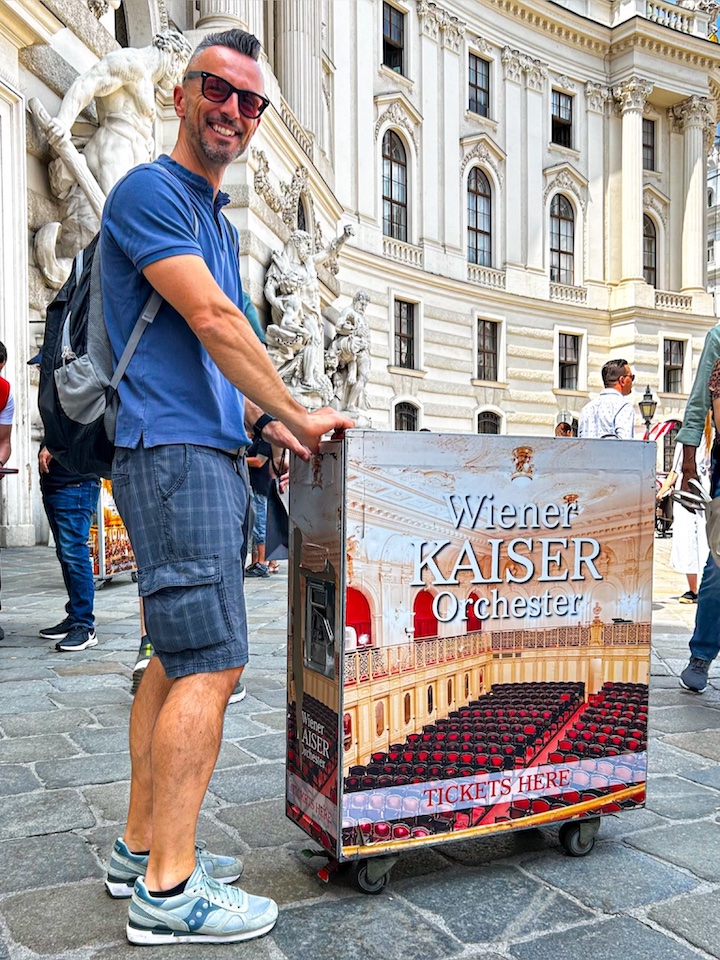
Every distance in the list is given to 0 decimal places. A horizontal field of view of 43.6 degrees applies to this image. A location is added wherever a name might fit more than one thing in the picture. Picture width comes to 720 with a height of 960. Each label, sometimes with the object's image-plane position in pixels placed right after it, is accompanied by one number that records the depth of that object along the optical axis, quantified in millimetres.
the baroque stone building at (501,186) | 24750
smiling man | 1918
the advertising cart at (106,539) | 7730
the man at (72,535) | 5438
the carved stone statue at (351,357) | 20125
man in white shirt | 7016
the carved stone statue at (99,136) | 10406
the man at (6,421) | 5410
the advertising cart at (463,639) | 2115
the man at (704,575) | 4320
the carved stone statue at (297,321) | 15016
